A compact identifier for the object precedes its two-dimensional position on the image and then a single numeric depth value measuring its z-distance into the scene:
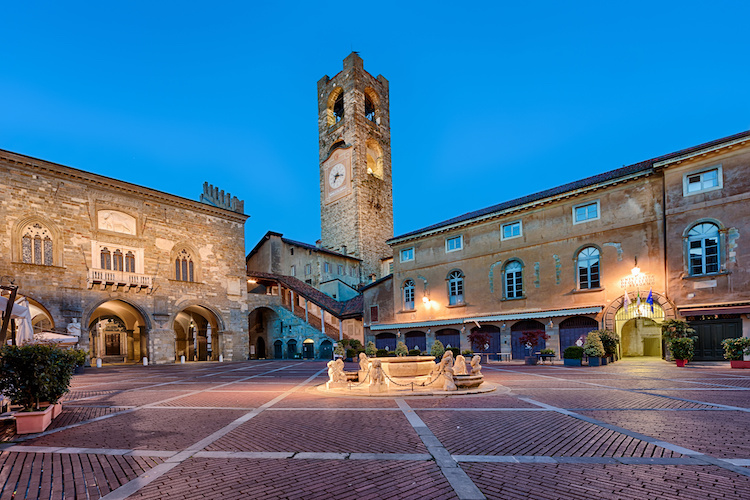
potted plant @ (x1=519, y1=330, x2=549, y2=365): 22.80
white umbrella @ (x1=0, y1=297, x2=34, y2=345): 9.62
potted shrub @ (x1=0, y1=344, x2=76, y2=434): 7.61
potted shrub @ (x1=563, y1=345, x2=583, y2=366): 20.50
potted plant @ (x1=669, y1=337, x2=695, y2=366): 18.33
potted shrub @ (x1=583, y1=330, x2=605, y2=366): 19.88
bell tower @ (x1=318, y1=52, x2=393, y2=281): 46.19
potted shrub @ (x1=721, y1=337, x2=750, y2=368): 16.79
